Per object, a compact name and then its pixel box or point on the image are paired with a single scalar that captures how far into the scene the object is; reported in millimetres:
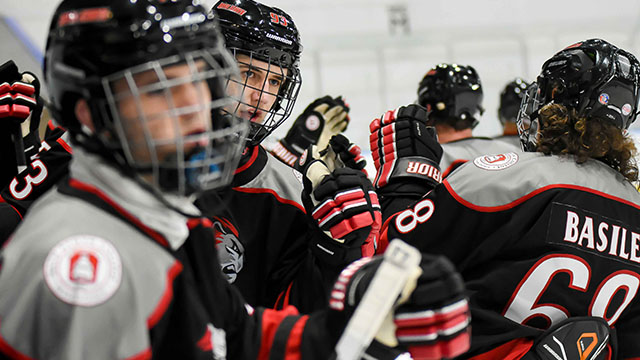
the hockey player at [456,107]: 5716
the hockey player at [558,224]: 3874
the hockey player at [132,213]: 3068
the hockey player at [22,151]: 4271
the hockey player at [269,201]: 3957
